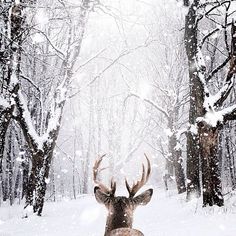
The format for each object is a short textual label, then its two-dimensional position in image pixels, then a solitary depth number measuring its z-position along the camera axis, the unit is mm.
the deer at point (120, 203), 3615
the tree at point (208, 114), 9883
